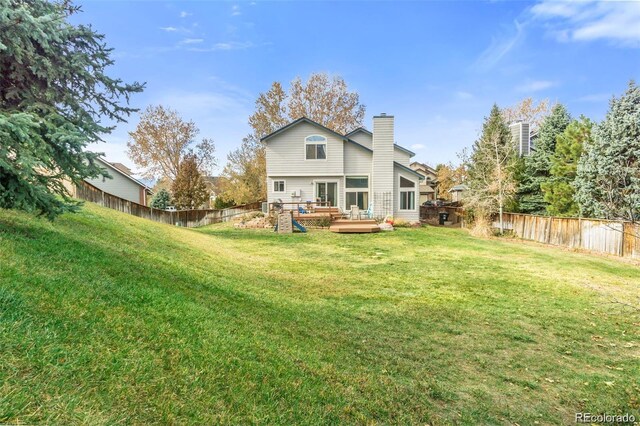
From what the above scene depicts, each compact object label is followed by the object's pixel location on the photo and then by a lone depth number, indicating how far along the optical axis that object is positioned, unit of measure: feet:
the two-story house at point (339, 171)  70.28
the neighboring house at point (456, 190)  108.80
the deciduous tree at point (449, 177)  103.60
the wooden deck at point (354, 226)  56.03
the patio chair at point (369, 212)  68.49
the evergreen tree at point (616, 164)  41.98
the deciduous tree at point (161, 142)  109.09
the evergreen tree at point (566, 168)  53.93
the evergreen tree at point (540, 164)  62.43
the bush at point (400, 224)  67.06
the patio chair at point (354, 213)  68.64
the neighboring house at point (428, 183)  135.33
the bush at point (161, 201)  94.96
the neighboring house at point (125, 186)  91.15
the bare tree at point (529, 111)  100.22
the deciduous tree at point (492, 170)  61.72
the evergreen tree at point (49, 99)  11.91
